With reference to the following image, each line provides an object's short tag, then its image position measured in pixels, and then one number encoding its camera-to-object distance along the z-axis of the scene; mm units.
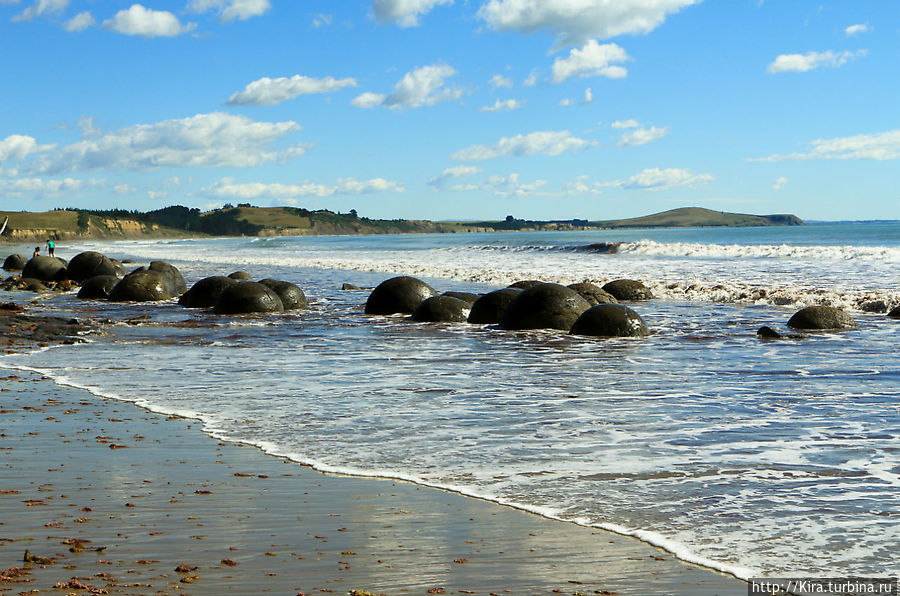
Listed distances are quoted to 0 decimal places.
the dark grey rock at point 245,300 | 24172
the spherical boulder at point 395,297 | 23938
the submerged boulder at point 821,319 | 19219
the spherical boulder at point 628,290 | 27945
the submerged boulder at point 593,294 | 23234
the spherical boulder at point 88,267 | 37438
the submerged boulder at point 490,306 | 20891
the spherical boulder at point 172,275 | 31428
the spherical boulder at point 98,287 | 29688
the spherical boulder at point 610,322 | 17984
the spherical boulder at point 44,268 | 39312
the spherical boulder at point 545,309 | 19312
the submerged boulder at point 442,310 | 21595
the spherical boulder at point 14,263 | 51562
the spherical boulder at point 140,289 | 28766
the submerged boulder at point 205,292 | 26500
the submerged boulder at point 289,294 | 25672
